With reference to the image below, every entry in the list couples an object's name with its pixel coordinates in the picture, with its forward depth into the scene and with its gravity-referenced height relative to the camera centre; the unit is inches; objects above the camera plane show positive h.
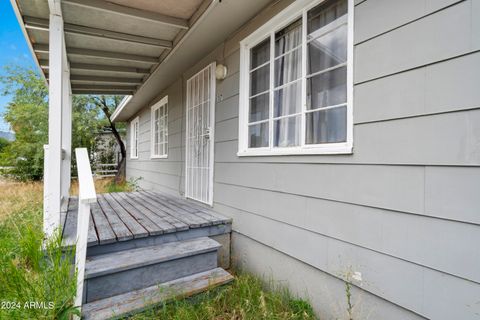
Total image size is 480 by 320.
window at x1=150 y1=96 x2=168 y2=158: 237.0 +26.1
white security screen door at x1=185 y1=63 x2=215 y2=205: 146.7 +13.5
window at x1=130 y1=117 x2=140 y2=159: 351.9 +27.2
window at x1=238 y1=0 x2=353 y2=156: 76.8 +26.1
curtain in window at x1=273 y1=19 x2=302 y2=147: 93.2 +26.7
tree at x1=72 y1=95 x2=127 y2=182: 432.1 +81.2
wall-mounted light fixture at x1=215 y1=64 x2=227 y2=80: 132.7 +42.5
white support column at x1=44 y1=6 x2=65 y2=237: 92.0 +12.4
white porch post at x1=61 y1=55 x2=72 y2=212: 146.8 +9.3
